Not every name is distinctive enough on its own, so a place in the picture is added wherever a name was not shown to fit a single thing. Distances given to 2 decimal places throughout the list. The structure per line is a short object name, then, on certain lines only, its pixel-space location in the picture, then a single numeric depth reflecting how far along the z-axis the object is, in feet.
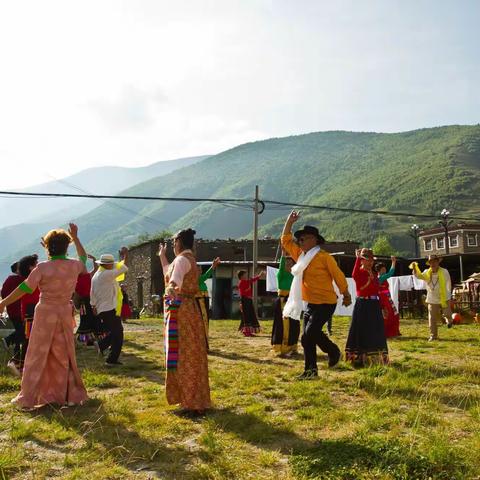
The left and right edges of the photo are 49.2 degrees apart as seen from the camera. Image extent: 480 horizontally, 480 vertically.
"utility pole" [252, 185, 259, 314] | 78.61
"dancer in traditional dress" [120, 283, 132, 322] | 42.45
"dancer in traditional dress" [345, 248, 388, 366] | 25.27
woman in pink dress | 17.97
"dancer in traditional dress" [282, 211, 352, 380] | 22.38
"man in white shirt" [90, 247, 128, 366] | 27.73
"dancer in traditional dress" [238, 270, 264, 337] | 48.36
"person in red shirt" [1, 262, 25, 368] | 25.85
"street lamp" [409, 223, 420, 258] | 179.81
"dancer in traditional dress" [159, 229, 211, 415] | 16.84
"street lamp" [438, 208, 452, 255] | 136.54
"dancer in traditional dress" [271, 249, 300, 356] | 30.86
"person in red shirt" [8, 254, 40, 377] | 24.98
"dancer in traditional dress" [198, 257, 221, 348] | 24.76
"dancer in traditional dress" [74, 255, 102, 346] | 34.09
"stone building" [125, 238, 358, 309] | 137.80
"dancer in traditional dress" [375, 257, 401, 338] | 40.65
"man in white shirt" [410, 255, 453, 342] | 40.68
